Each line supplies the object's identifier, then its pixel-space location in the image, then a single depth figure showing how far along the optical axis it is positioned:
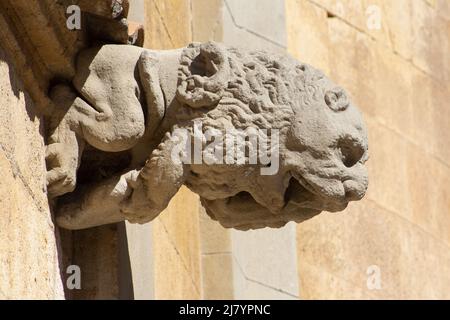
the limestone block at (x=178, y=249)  9.03
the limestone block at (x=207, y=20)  10.81
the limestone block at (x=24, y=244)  6.01
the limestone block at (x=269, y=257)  10.88
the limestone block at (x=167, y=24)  9.14
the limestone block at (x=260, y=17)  11.14
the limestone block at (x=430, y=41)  13.94
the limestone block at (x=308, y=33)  12.21
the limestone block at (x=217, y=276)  10.56
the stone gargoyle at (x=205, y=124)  6.69
